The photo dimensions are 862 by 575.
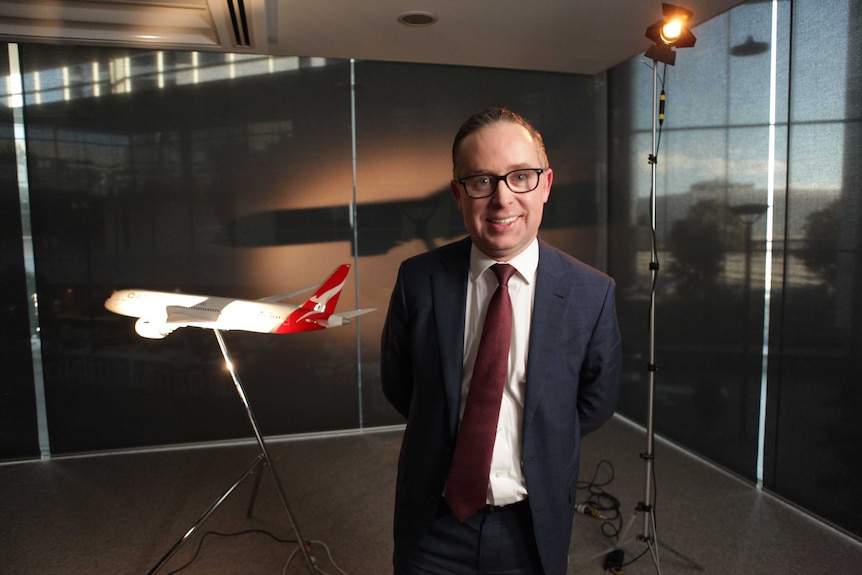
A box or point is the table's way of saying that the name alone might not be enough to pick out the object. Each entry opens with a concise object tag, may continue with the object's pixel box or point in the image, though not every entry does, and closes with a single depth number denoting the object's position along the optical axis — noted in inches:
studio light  91.6
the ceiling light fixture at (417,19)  124.5
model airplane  90.5
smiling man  48.8
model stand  89.3
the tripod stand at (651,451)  96.7
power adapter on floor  98.4
